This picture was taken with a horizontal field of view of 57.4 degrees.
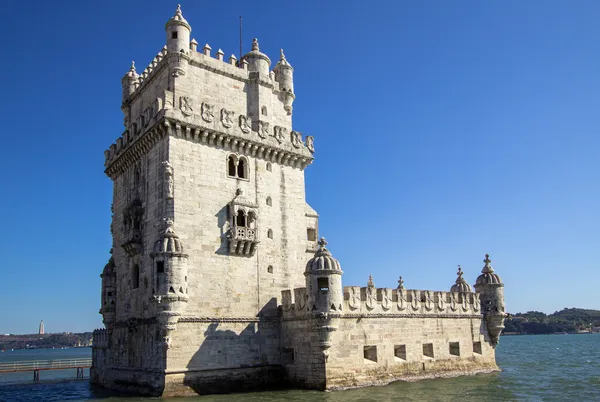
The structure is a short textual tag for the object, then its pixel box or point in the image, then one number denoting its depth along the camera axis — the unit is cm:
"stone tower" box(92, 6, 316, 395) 2688
